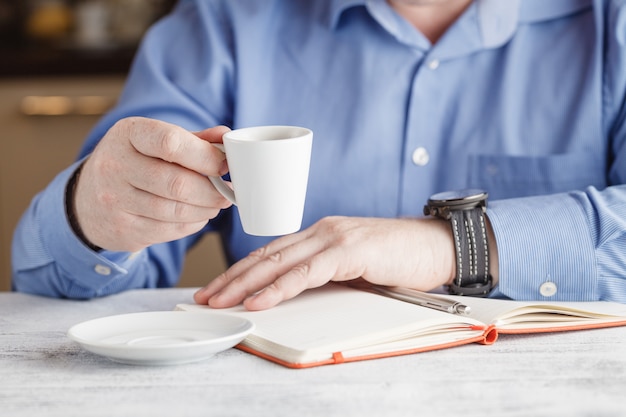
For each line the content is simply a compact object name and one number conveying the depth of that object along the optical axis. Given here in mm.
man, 1017
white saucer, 844
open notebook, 869
